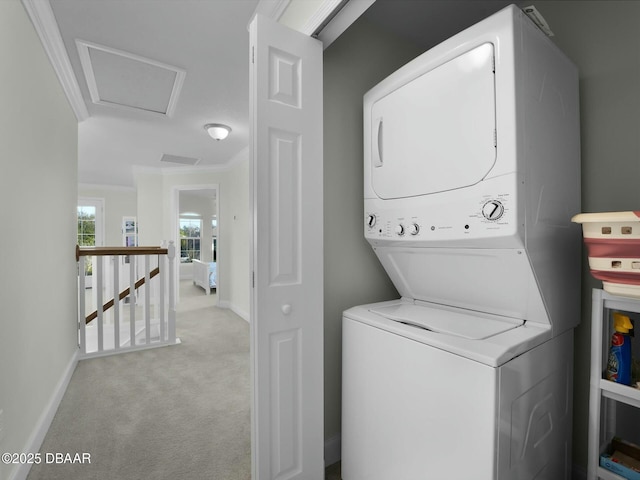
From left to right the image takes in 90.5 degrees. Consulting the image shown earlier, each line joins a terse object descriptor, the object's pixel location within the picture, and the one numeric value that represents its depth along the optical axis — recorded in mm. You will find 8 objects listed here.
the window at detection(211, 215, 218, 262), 9773
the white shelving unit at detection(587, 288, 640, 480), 1105
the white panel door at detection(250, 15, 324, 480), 1314
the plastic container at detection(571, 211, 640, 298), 959
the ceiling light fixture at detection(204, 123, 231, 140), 3572
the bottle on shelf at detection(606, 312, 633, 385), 1108
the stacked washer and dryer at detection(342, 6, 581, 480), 1012
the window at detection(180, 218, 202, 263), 9441
